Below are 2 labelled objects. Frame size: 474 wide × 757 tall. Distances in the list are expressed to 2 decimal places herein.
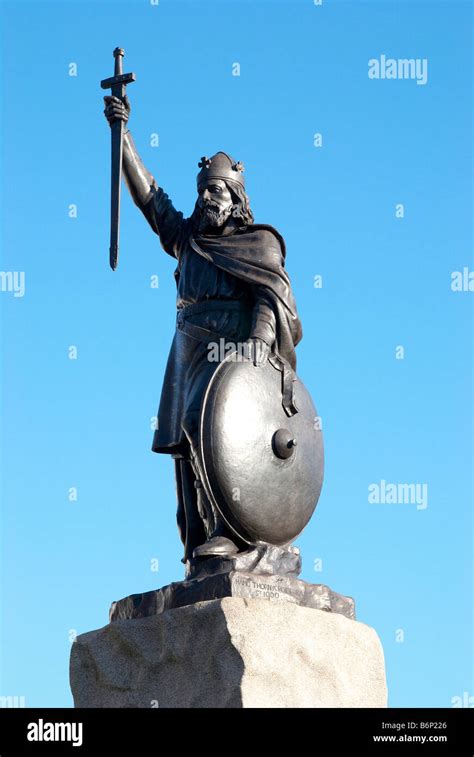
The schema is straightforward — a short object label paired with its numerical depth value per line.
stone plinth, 8.75
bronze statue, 9.45
